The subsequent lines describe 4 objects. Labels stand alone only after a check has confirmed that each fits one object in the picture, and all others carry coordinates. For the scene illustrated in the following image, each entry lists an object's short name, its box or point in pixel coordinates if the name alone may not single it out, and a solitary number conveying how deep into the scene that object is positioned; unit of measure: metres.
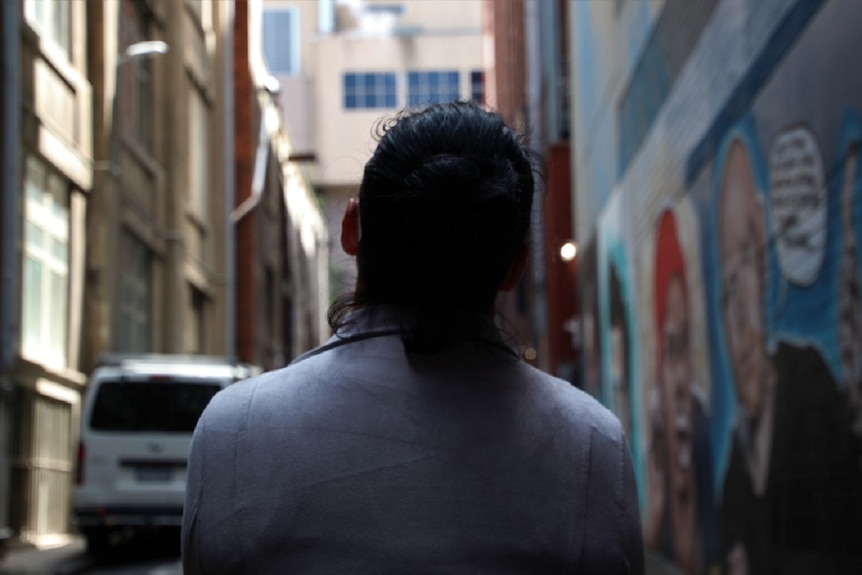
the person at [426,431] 1.84
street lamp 18.84
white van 14.34
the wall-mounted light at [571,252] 22.54
